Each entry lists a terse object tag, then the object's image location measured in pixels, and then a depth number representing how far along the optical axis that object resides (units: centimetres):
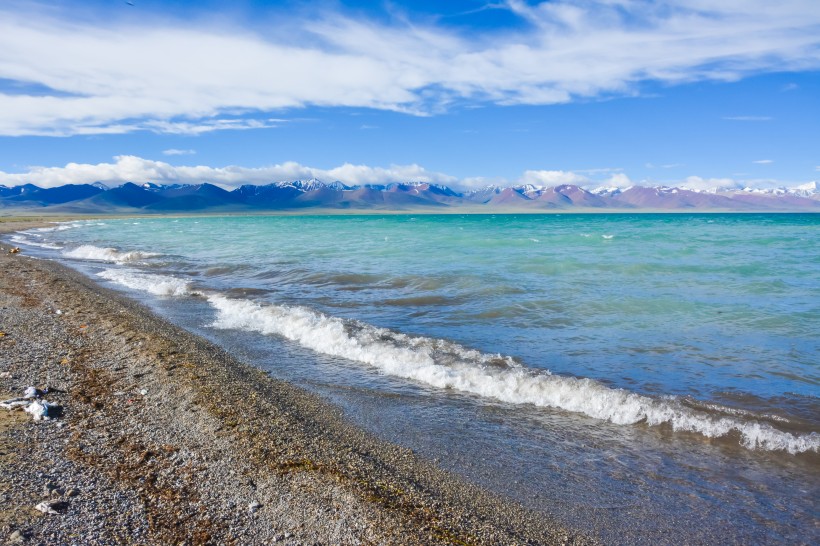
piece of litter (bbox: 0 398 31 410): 628
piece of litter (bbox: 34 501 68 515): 420
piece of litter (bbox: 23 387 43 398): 669
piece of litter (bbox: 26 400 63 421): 607
